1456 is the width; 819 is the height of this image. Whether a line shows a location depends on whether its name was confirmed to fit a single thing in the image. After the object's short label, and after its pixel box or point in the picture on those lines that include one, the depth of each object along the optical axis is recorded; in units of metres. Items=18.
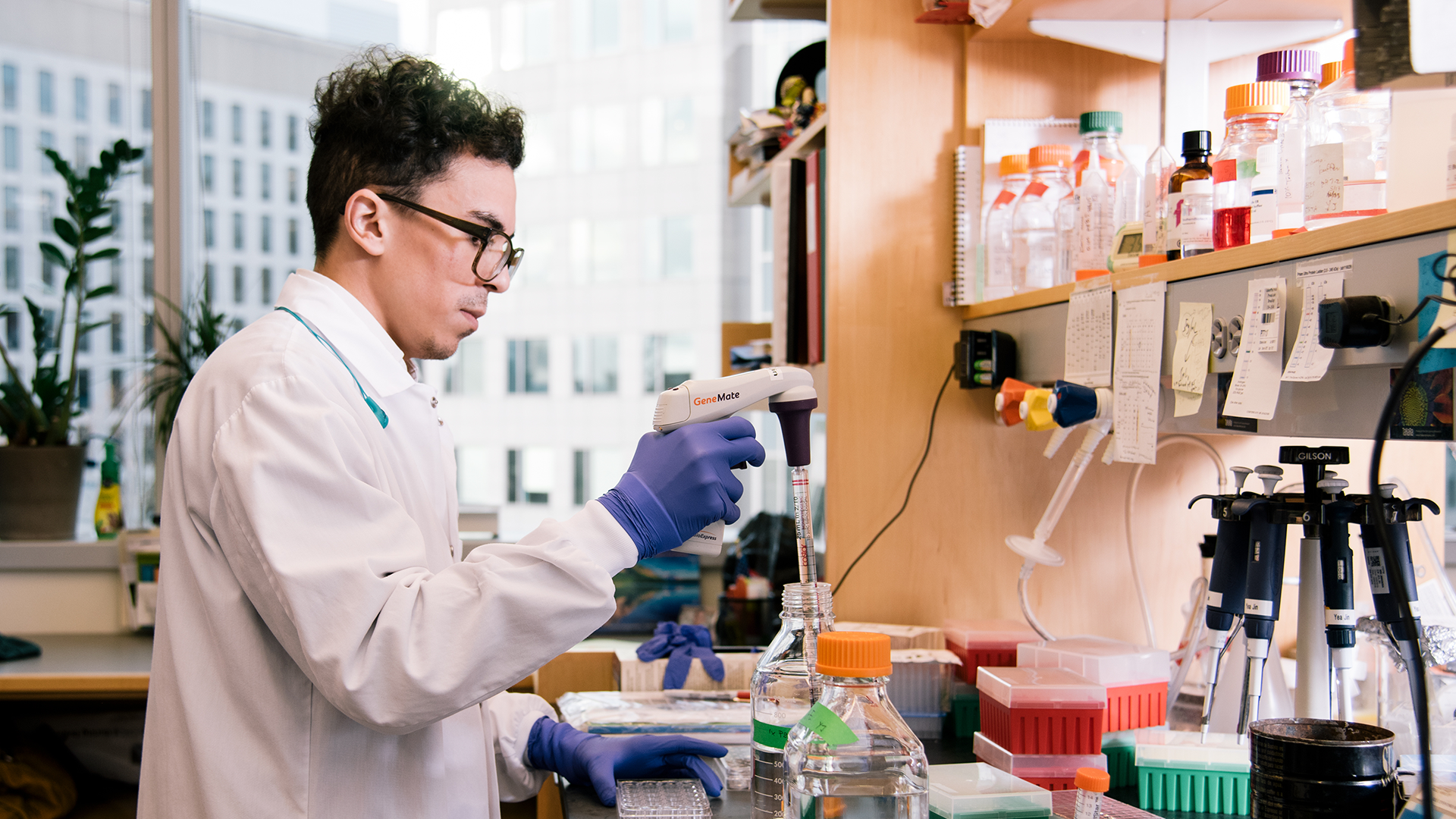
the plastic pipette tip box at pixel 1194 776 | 1.06
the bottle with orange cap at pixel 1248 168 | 1.09
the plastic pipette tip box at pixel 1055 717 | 1.15
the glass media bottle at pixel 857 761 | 0.88
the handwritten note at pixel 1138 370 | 1.21
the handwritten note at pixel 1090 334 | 1.31
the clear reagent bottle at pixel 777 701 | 1.07
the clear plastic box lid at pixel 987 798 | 1.00
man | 0.90
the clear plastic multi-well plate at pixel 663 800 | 1.10
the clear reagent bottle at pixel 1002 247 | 1.65
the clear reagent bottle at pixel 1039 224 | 1.57
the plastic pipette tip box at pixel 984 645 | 1.47
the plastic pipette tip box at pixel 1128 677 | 1.22
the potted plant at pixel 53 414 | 2.81
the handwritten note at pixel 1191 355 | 1.10
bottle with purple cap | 1.06
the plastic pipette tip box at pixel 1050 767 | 1.14
